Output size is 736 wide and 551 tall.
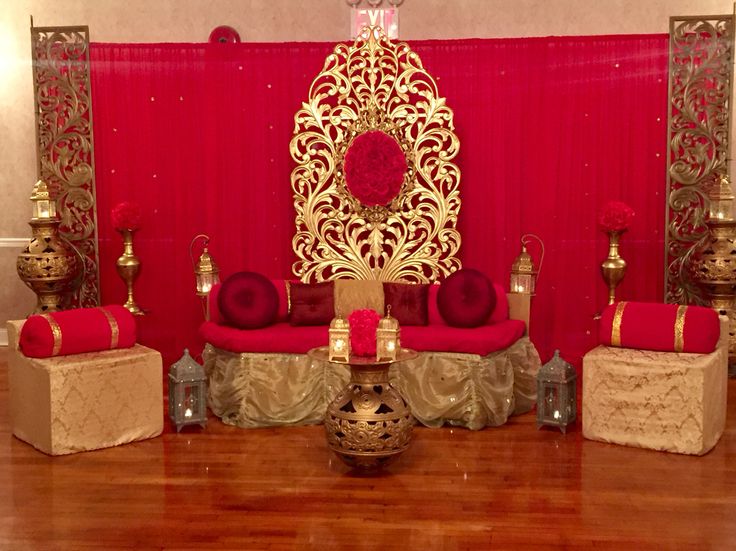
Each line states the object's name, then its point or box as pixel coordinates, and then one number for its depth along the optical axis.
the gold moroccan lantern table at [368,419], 3.97
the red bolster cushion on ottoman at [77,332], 4.40
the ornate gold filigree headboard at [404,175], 5.76
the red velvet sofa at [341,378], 4.82
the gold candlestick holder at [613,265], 5.69
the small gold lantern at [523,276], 5.36
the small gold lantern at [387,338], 4.02
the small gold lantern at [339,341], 4.05
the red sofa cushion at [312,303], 5.25
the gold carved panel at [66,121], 6.01
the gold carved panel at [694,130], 5.66
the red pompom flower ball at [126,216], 5.88
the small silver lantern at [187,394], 4.73
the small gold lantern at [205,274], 5.59
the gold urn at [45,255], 5.93
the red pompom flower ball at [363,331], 4.02
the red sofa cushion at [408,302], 5.23
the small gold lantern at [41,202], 5.93
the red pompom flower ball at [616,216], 5.56
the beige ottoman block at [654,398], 4.29
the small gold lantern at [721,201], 5.55
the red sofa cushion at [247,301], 5.06
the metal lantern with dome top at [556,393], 4.68
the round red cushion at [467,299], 5.04
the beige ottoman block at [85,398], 4.33
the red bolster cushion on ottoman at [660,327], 4.42
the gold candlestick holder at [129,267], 5.96
